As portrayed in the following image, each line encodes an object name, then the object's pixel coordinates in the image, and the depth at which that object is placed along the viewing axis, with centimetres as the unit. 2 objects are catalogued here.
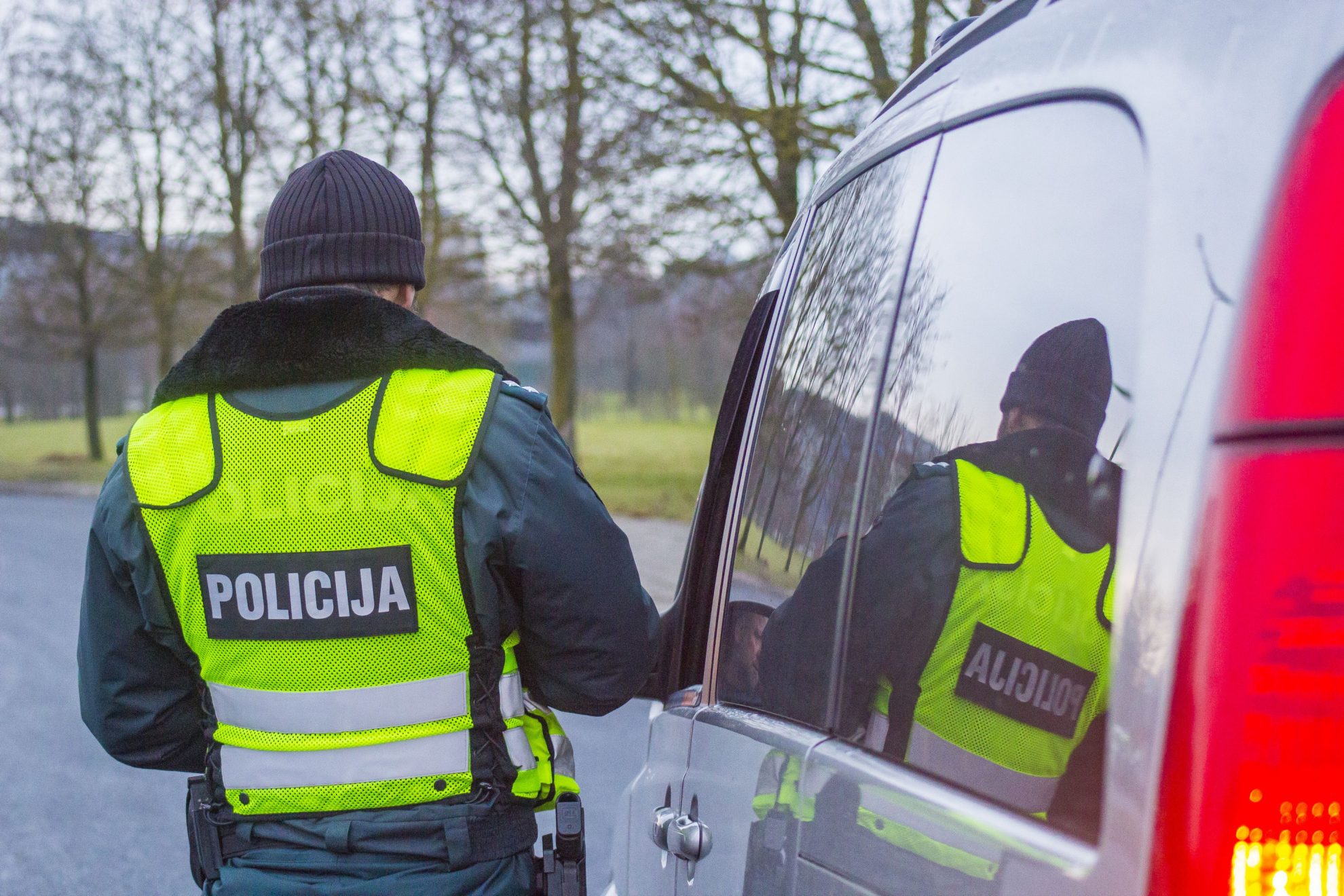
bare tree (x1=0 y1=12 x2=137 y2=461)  2378
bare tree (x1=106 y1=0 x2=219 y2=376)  2255
